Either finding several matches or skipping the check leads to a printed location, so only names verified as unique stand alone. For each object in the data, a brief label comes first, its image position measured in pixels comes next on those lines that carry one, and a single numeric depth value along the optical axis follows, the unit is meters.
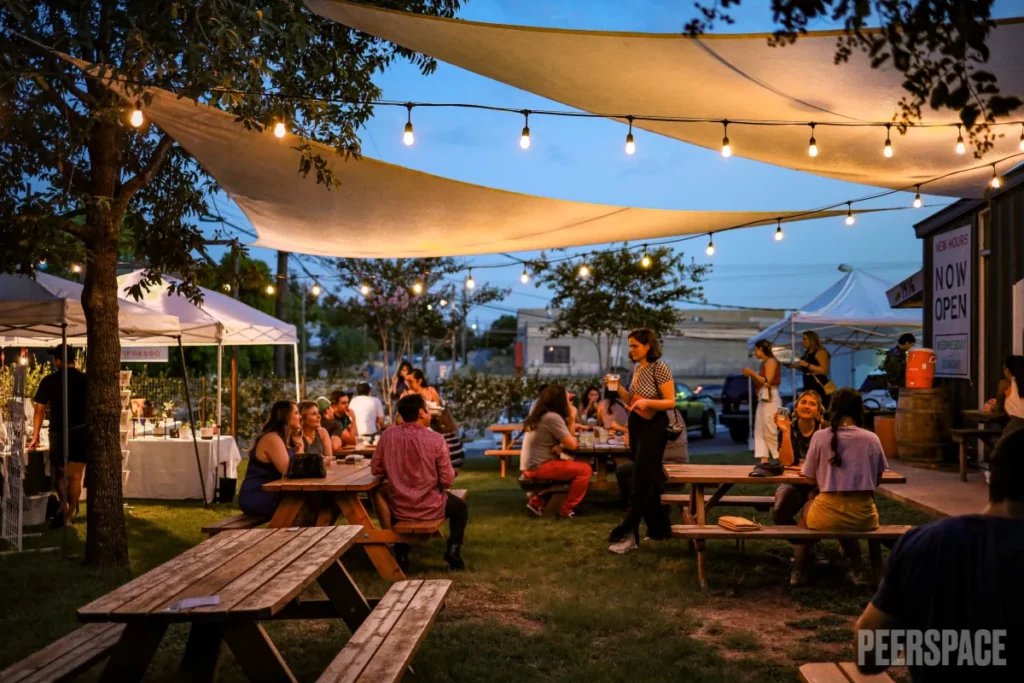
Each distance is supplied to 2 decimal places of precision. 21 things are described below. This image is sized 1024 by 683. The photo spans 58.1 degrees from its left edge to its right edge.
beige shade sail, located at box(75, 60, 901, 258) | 5.91
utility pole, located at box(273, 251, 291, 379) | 19.64
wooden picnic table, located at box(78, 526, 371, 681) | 2.94
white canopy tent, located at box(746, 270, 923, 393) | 14.34
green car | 18.62
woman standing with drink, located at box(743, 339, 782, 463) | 10.44
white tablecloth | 9.97
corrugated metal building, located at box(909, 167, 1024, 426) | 9.32
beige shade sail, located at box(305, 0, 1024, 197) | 4.22
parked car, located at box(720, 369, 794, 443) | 17.78
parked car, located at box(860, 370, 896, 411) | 15.39
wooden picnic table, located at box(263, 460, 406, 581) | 6.08
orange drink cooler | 10.66
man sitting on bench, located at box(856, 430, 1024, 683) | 2.04
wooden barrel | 10.62
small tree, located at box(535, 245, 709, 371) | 19.36
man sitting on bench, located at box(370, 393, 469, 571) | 6.15
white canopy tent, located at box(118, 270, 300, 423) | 10.91
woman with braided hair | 5.31
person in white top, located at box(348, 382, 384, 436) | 11.05
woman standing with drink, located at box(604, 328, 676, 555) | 6.79
